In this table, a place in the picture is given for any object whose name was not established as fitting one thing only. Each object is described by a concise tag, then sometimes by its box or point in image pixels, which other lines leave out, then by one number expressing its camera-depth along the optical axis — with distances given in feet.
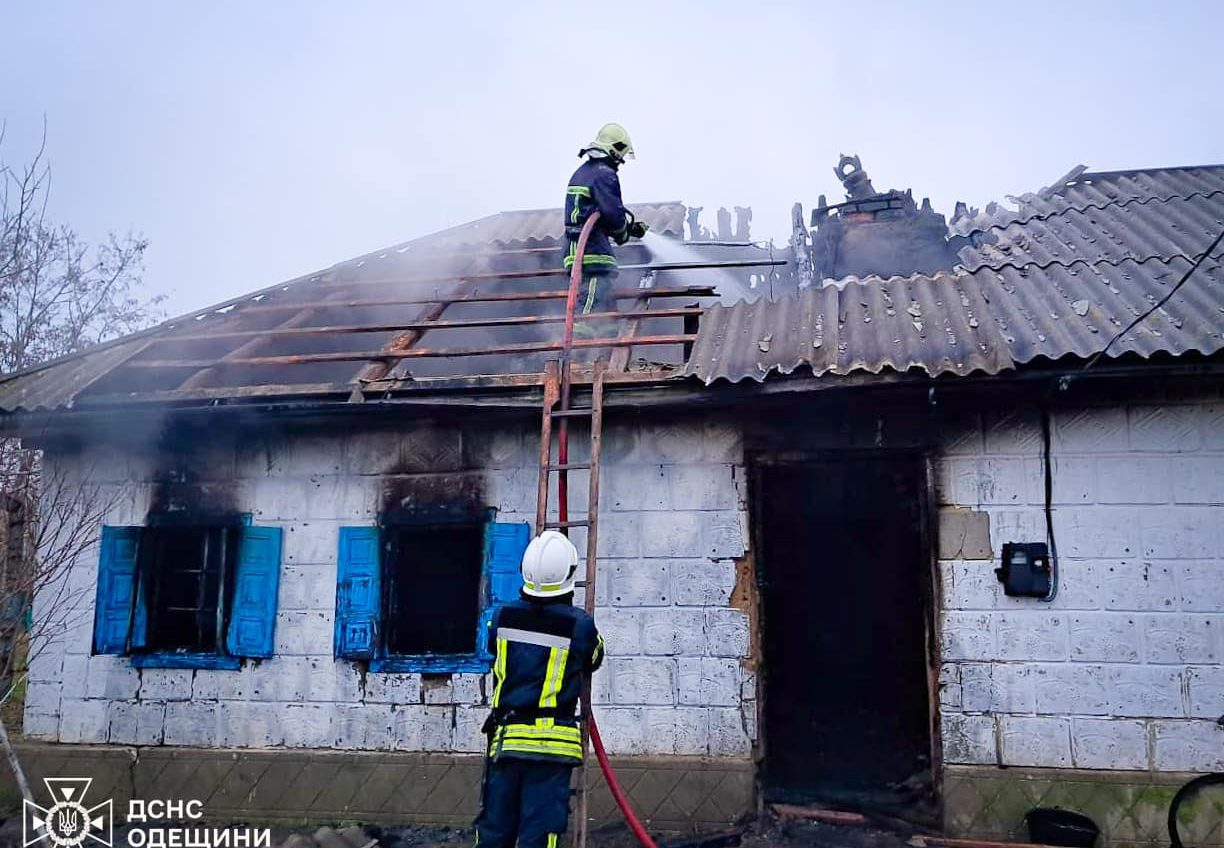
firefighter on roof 19.57
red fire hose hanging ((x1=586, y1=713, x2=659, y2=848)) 13.47
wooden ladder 13.23
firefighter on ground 11.64
